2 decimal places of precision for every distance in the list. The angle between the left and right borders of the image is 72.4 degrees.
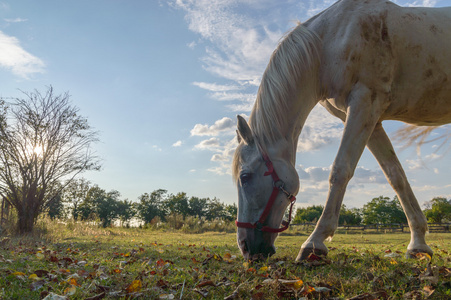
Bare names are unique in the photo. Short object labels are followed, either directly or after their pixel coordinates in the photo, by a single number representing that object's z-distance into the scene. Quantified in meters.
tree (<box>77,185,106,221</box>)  46.53
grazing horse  3.20
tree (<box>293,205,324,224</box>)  53.78
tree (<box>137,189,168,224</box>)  50.91
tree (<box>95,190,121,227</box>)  48.47
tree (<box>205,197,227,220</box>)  52.45
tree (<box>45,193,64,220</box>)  39.41
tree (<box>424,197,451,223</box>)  45.25
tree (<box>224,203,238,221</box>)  50.47
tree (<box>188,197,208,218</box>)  55.50
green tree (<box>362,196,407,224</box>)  50.97
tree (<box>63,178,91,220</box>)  32.91
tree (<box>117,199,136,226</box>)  50.50
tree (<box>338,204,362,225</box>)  49.74
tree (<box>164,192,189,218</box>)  52.72
